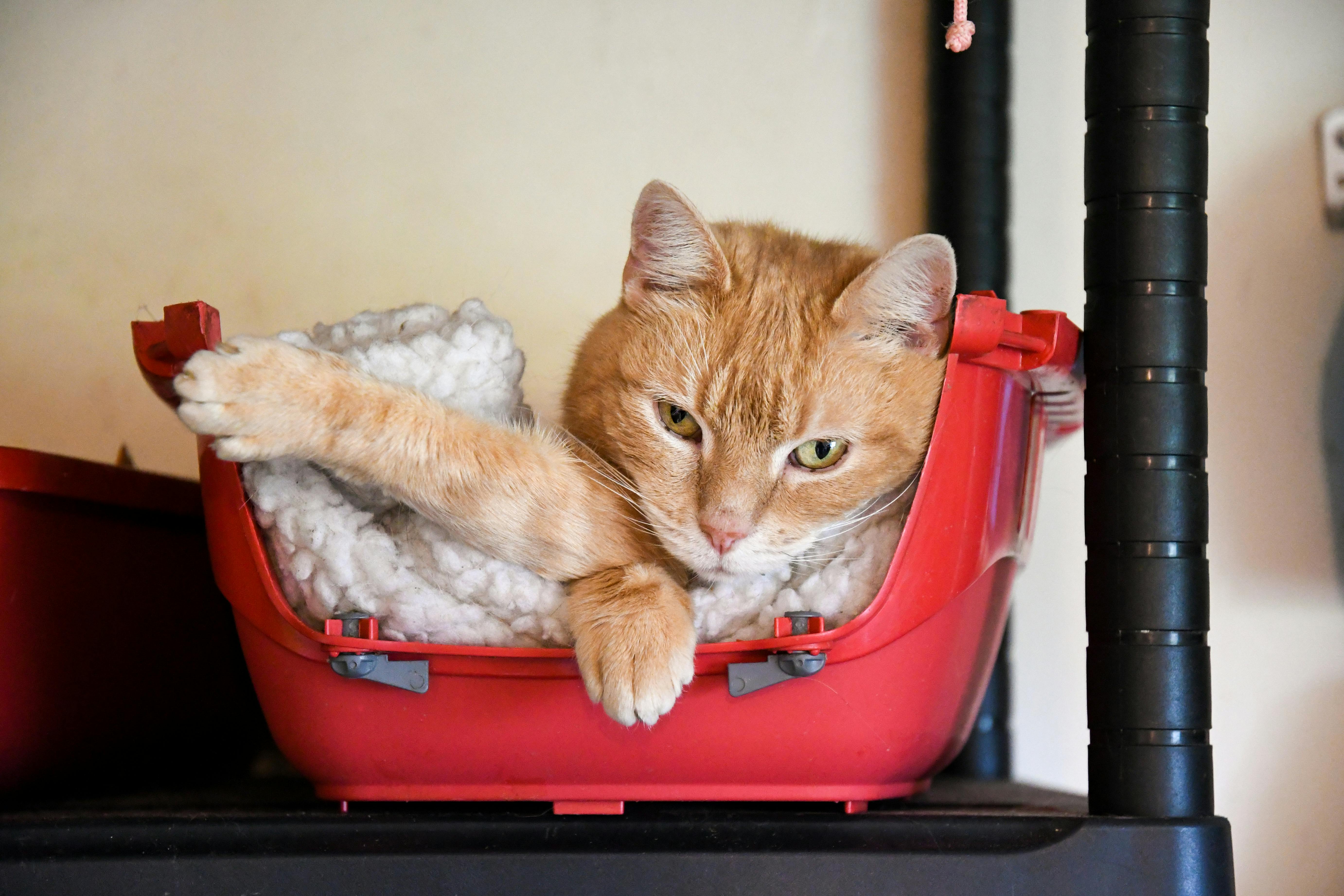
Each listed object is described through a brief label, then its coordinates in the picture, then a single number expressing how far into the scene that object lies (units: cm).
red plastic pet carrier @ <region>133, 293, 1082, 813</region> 92
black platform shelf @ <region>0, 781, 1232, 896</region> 89
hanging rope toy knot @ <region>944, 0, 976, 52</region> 98
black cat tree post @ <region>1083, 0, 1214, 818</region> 91
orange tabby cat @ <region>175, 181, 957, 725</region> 91
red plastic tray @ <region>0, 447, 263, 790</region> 97
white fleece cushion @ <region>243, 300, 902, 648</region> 93
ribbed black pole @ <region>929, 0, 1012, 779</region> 117
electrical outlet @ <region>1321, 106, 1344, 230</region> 113
